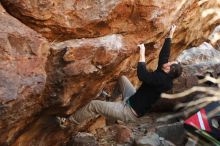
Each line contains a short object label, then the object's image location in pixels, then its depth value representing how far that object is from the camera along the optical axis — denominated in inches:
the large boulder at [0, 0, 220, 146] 213.0
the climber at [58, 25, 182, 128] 257.9
